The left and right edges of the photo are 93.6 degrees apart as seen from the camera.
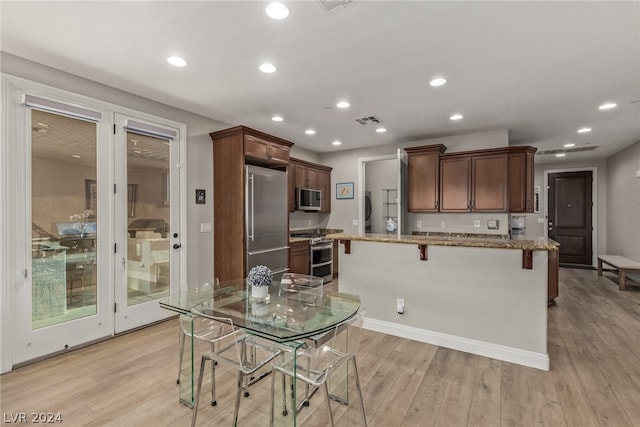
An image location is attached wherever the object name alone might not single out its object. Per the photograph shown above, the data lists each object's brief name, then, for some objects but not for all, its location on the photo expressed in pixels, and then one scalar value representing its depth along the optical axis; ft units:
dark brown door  23.67
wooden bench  16.42
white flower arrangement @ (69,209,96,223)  9.56
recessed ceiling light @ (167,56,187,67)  8.53
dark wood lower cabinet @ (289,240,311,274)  16.16
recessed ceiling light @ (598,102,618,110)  11.77
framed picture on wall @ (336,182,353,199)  20.80
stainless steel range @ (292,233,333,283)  17.53
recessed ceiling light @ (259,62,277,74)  8.93
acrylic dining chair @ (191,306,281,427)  5.68
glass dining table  5.38
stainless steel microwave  18.40
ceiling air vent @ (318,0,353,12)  6.24
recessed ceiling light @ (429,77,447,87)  9.79
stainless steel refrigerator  13.20
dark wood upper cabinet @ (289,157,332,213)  18.20
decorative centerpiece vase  7.30
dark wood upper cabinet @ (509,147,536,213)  15.01
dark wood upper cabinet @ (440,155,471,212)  15.85
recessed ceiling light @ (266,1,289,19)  6.35
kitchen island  8.72
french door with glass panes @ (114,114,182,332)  10.70
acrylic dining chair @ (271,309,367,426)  5.39
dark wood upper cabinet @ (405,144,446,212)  16.47
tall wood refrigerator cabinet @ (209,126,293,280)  12.99
